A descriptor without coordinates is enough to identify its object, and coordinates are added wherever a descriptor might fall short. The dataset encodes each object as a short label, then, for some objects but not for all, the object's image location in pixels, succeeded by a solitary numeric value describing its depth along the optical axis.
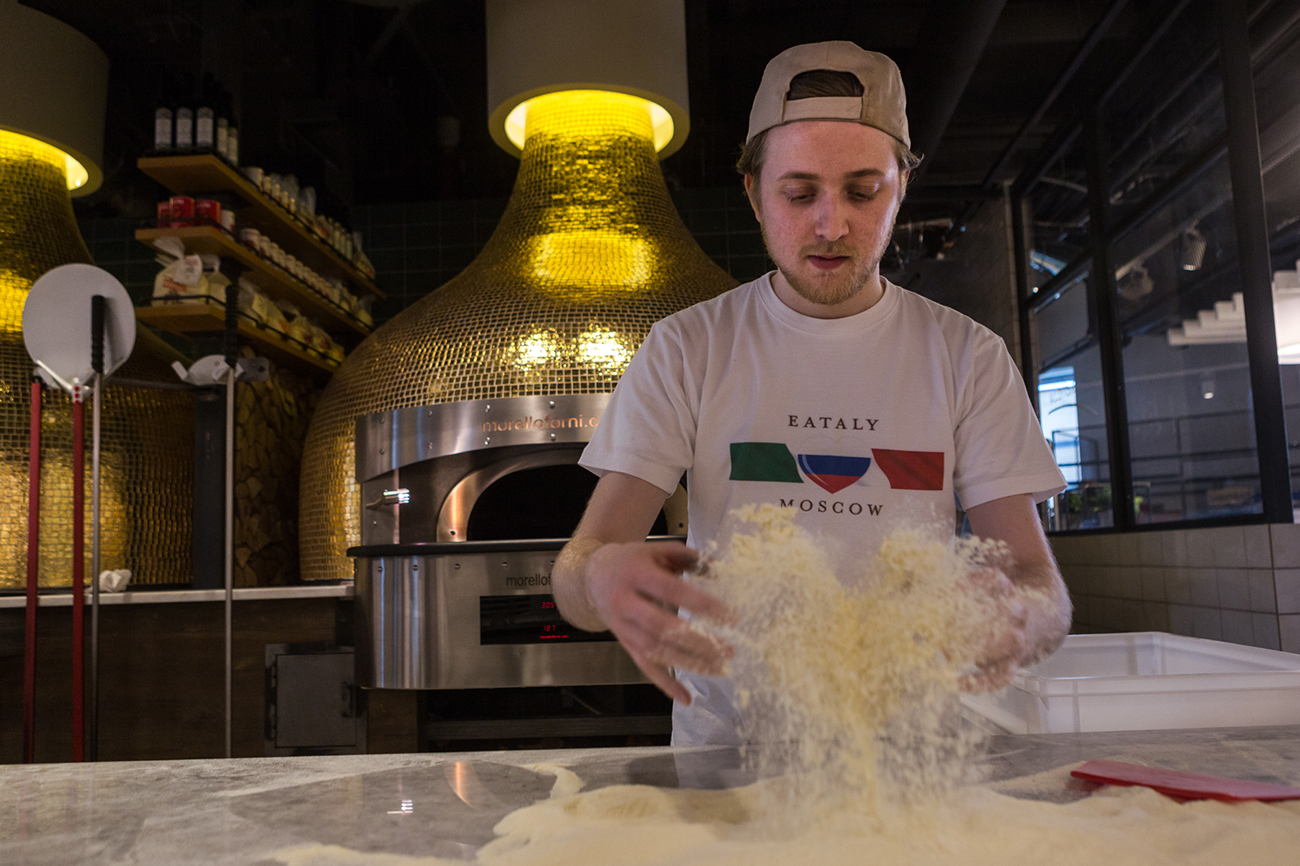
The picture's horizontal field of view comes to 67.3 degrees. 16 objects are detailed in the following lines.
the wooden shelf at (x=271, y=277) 2.51
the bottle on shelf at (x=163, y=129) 2.54
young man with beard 1.01
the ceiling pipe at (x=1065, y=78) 3.28
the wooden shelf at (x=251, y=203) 2.53
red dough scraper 0.70
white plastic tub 1.09
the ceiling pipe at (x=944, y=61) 2.59
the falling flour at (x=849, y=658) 0.70
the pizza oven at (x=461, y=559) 2.10
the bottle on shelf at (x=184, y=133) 2.53
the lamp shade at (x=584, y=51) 2.52
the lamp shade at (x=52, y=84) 2.74
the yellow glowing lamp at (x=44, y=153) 2.91
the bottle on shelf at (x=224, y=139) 2.58
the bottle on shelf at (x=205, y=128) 2.53
